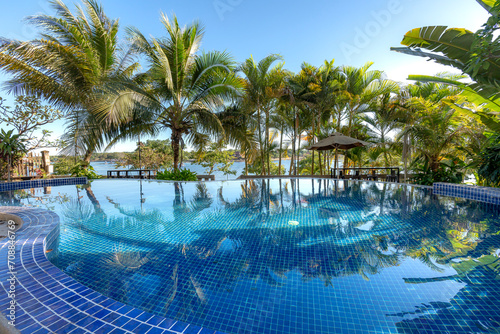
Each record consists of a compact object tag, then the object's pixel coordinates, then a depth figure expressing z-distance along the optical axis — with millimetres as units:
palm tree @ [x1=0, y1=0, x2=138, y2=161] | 8336
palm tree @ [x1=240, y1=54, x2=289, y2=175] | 11219
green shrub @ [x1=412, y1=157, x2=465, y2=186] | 7566
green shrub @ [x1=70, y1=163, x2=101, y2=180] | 10672
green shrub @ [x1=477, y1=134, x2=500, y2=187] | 5504
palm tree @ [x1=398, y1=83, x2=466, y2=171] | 7625
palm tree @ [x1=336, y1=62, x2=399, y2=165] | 11945
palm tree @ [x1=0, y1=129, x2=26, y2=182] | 8461
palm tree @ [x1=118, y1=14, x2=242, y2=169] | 8711
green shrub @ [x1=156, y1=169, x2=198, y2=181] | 10547
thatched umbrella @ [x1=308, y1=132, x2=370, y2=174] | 9180
